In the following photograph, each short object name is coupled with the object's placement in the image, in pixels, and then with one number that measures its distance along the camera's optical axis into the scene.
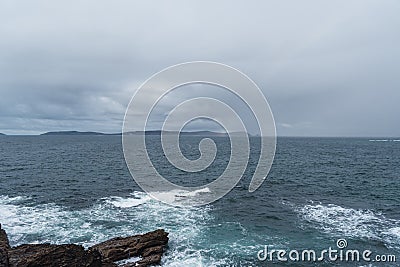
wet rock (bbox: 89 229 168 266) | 19.19
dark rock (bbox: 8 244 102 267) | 15.77
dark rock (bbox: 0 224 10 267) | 14.85
